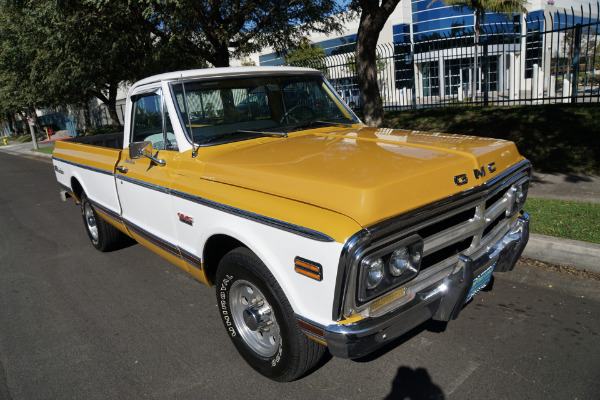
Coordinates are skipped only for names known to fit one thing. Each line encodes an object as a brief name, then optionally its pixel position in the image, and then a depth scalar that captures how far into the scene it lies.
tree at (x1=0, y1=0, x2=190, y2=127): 10.63
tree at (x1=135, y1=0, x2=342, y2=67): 9.59
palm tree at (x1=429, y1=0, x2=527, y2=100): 21.77
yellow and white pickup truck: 2.31
